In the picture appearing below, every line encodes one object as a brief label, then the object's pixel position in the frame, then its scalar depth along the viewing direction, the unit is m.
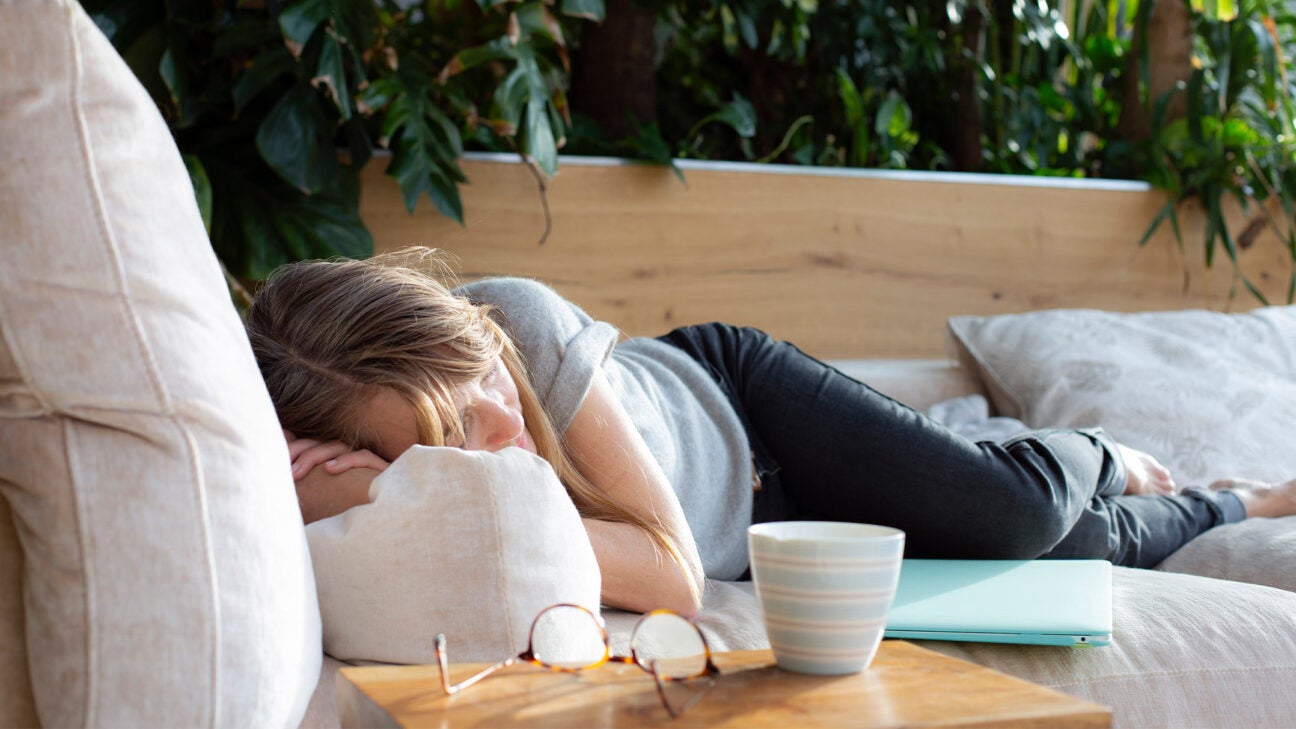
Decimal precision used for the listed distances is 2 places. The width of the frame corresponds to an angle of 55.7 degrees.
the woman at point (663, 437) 1.06
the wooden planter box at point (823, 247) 2.25
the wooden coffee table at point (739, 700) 0.60
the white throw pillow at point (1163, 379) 1.96
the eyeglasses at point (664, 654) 0.65
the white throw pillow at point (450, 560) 0.82
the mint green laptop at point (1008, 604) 1.10
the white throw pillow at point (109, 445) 0.70
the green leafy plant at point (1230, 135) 2.70
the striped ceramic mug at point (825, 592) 0.64
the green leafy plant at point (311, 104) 1.82
